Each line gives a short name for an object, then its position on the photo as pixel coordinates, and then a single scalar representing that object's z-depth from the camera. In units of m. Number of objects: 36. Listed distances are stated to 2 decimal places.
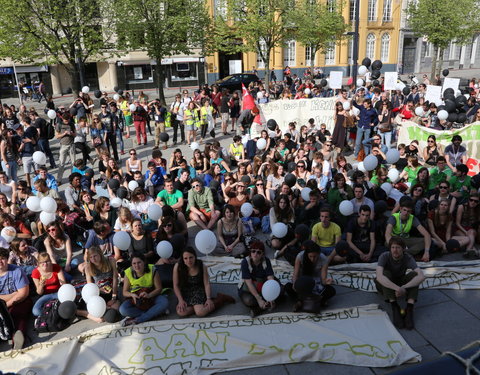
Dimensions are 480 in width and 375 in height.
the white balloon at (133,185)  9.01
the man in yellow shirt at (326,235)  6.74
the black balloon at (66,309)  5.46
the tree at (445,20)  29.55
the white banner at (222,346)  4.75
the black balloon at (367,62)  19.61
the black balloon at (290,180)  8.62
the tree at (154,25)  21.69
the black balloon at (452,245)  7.02
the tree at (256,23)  26.50
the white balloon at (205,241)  6.30
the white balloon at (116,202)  8.31
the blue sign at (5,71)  32.52
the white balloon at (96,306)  5.44
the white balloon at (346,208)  7.27
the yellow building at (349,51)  39.47
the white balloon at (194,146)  12.39
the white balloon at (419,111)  13.86
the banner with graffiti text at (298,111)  14.16
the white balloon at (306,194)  8.04
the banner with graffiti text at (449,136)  10.73
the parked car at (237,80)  29.28
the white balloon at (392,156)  9.64
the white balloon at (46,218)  7.41
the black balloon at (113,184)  8.64
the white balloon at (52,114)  13.36
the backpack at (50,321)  5.52
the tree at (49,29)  18.98
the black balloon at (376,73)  19.78
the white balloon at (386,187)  8.51
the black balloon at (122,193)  8.46
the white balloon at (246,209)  7.89
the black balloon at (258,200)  8.62
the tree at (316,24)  33.09
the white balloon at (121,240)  6.51
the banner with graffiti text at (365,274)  6.18
